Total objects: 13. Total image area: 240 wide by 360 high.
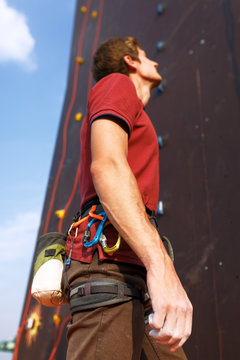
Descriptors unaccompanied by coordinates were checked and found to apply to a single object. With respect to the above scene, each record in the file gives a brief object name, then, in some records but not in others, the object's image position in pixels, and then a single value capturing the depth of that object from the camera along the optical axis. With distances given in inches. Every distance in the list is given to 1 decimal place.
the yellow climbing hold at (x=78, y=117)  119.3
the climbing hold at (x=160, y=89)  85.7
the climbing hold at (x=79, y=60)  138.1
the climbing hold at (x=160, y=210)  70.1
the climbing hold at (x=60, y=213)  104.0
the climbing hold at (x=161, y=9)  98.9
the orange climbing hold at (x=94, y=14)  141.7
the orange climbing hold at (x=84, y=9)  151.1
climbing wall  55.1
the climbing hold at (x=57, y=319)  84.5
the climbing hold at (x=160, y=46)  93.0
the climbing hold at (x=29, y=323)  93.3
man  22.8
